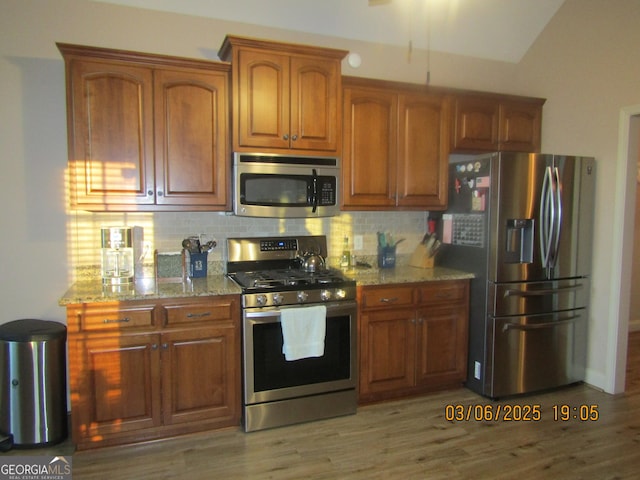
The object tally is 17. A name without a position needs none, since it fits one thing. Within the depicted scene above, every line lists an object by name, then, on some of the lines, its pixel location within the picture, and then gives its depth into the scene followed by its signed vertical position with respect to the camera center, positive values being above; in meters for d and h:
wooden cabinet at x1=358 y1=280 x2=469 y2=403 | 3.15 -0.88
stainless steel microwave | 2.94 +0.21
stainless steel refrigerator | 3.20 -0.33
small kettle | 3.27 -0.35
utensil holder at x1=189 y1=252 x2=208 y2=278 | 3.11 -0.34
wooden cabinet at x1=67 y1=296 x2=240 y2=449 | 2.54 -0.91
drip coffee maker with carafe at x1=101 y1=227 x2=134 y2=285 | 2.79 -0.25
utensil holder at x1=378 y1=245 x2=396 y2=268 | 3.70 -0.33
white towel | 2.81 -0.73
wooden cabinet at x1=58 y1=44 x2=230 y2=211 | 2.68 +0.53
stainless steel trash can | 2.55 -0.99
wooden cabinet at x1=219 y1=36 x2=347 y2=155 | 2.91 +0.81
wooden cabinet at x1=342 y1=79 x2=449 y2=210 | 3.30 +0.54
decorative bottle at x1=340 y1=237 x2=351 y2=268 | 3.61 -0.34
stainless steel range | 2.79 -0.84
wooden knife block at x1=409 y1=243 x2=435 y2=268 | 3.66 -0.33
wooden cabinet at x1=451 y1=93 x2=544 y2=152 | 3.64 +0.80
